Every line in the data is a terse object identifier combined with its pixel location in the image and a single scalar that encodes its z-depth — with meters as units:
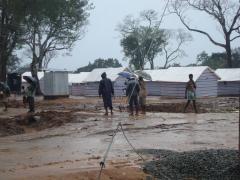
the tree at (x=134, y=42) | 54.42
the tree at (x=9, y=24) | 21.94
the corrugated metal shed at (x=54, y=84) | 27.46
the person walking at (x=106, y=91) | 14.11
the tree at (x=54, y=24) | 27.01
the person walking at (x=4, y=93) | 16.04
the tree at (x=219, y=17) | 36.31
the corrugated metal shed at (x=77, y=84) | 38.16
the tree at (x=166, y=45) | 57.29
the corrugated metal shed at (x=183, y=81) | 30.76
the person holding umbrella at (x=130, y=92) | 13.89
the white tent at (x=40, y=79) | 39.82
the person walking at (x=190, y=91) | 14.88
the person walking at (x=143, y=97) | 14.66
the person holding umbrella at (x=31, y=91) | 14.24
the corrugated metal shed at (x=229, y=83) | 33.23
